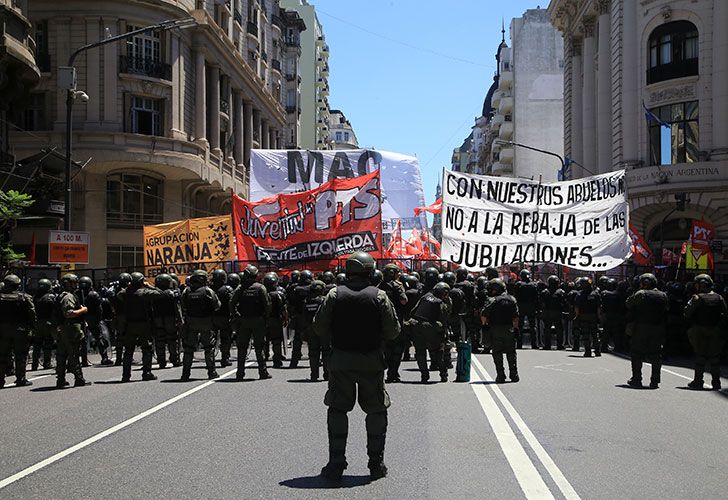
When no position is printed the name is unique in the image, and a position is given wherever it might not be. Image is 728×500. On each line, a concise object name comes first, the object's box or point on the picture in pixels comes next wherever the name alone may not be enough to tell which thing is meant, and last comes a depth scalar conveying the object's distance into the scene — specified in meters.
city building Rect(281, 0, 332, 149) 109.25
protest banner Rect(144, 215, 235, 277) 24.69
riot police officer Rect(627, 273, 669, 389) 14.05
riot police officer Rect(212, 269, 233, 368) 16.84
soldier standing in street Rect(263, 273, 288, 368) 17.03
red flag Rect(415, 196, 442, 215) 30.13
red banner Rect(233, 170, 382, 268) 21.19
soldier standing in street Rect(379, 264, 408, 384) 14.23
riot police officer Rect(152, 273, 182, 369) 16.27
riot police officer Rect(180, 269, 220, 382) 14.95
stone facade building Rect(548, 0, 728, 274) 37.72
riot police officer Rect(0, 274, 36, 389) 14.52
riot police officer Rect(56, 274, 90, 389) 14.41
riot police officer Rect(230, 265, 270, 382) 15.17
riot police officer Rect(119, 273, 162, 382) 14.98
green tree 19.39
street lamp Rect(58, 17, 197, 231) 21.27
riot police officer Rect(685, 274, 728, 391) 13.95
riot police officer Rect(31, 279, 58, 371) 16.75
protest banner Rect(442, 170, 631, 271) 21.12
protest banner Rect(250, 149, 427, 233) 24.98
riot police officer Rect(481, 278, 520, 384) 14.31
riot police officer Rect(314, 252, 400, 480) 7.39
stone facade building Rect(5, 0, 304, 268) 38.06
